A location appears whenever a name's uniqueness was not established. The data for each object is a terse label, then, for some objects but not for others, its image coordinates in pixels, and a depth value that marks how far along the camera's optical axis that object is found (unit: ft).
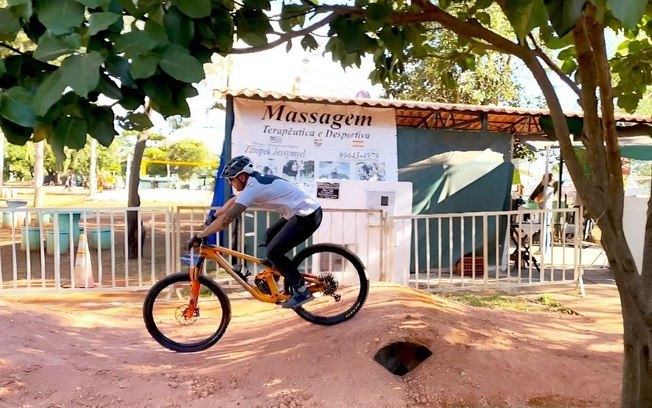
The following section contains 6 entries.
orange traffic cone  27.71
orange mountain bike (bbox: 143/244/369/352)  16.69
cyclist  16.05
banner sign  31.50
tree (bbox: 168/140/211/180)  182.09
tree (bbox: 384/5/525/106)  56.24
